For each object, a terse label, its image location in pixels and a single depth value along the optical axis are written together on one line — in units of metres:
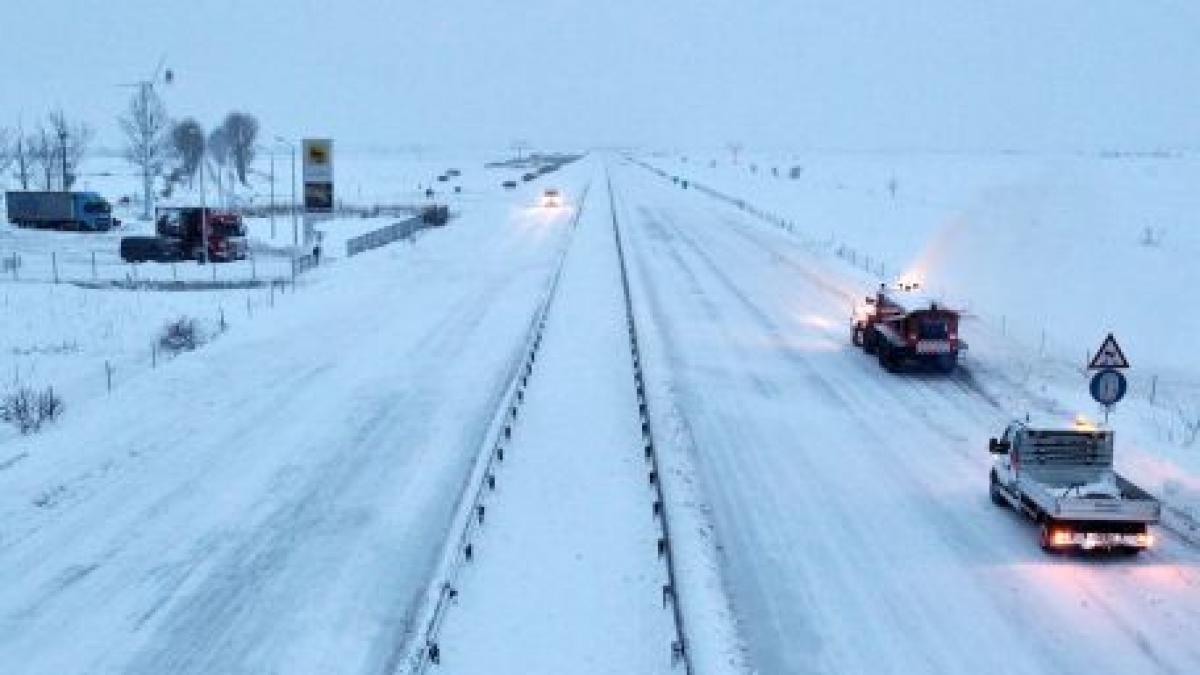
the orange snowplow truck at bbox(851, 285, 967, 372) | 29.12
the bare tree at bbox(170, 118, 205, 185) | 129.50
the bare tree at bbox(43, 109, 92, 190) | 94.81
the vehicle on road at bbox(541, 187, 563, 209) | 94.76
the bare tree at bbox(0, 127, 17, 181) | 123.44
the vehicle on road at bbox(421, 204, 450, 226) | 76.62
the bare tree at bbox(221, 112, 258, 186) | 150.74
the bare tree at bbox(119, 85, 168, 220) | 88.63
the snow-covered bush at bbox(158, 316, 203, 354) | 33.62
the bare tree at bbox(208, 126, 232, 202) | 162.95
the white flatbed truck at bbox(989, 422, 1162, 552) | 16.70
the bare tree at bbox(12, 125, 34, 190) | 101.56
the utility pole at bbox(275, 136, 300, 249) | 63.54
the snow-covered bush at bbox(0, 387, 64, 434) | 24.09
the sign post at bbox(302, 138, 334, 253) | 59.72
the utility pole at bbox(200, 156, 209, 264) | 54.03
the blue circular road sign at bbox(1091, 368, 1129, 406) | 20.84
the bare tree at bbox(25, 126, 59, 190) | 107.30
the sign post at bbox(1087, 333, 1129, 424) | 20.86
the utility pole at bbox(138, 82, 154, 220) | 85.75
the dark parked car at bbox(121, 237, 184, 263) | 55.88
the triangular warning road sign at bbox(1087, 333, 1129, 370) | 21.72
